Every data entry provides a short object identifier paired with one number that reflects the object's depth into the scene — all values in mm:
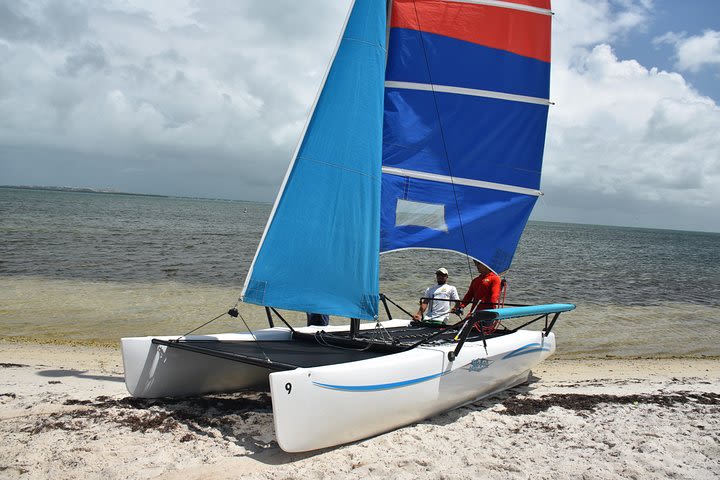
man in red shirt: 6566
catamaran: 4520
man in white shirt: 7181
